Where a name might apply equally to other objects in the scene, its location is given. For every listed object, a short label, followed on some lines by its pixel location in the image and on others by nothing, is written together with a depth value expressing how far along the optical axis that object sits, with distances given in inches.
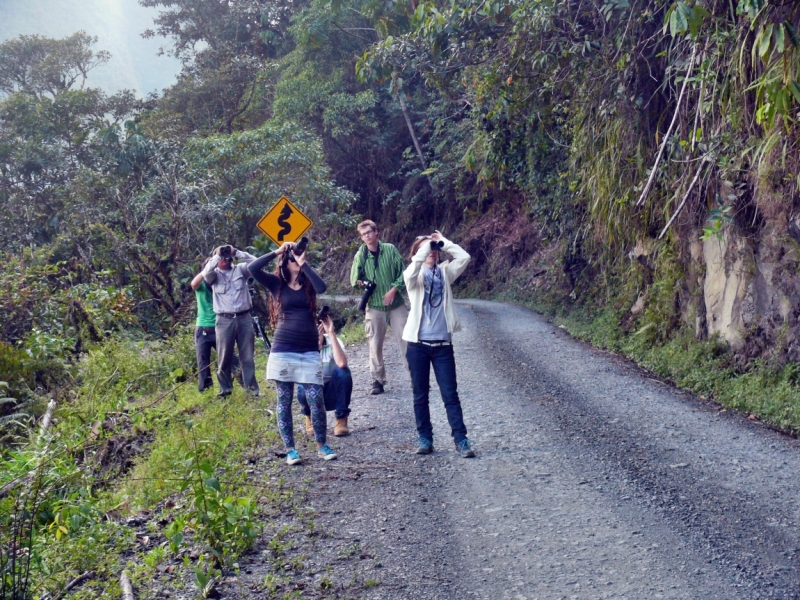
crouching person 305.4
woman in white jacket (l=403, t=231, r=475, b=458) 279.3
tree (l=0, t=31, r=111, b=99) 1403.8
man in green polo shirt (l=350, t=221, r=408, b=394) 362.6
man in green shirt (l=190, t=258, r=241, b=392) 400.8
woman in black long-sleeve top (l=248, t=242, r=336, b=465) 275.1
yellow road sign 412.5
